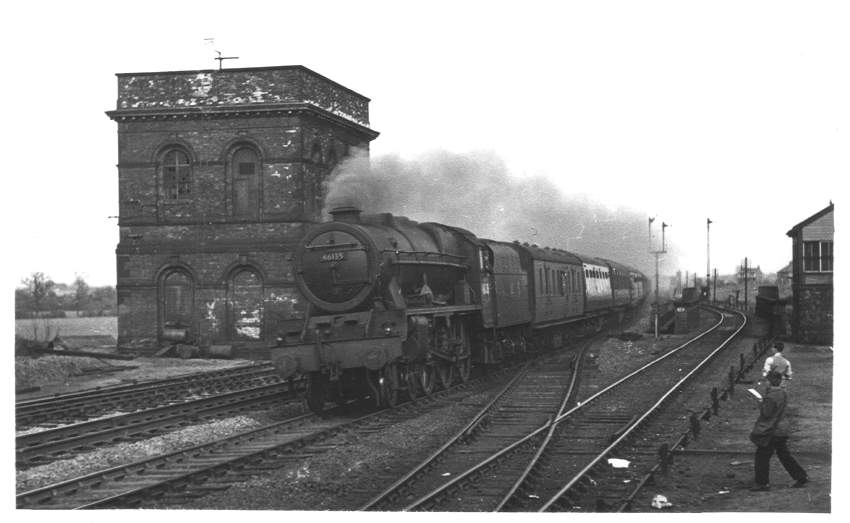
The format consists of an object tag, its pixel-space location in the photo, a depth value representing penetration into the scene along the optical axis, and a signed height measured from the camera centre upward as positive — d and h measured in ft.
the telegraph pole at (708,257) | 134.41 +3.21
